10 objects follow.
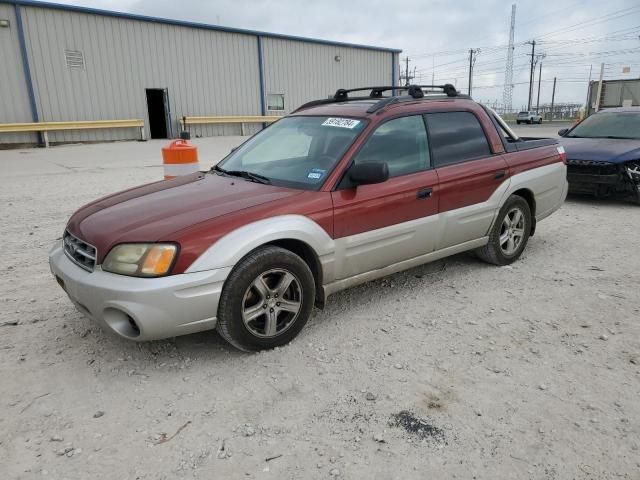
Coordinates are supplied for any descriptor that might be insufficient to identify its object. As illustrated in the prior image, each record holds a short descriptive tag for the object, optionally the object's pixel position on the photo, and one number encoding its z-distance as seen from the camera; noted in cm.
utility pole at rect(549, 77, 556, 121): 7949
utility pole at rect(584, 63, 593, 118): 2816
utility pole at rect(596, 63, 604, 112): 2598
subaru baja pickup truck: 289
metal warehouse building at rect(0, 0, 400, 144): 1798
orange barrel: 566
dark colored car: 750
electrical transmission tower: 7569
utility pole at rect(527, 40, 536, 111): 6048
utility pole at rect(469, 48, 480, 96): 6898
